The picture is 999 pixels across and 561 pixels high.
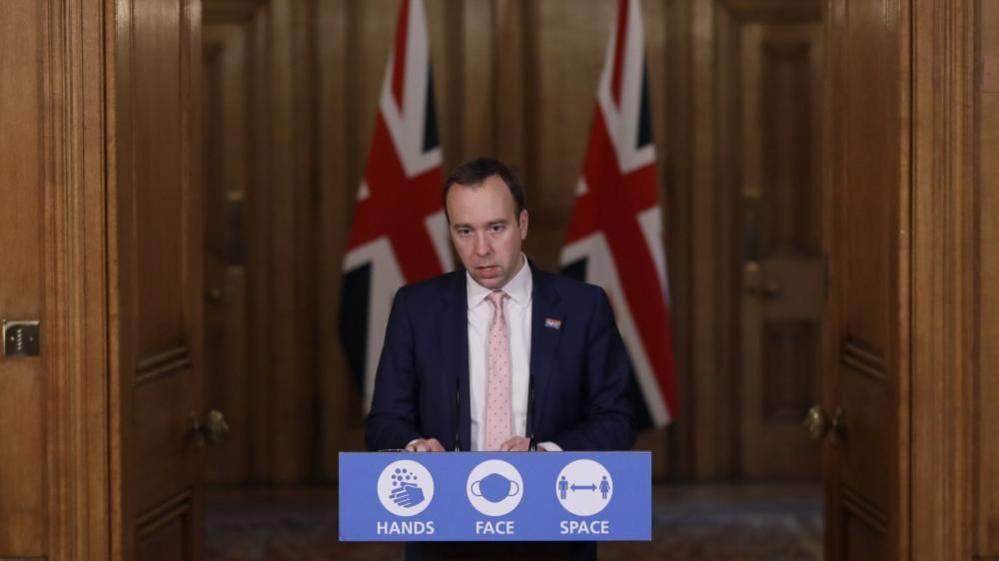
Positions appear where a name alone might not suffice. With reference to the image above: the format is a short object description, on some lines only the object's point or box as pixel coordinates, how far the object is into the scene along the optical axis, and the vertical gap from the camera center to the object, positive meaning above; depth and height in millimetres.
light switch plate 5820 -210
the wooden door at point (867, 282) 5781 -108
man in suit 5586 -245
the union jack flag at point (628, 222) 11562 +40
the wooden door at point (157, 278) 5844 -94
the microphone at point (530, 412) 5645 -347
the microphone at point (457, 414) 5664 -351
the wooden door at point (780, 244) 12273 -53
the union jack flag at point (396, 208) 11445 +97
